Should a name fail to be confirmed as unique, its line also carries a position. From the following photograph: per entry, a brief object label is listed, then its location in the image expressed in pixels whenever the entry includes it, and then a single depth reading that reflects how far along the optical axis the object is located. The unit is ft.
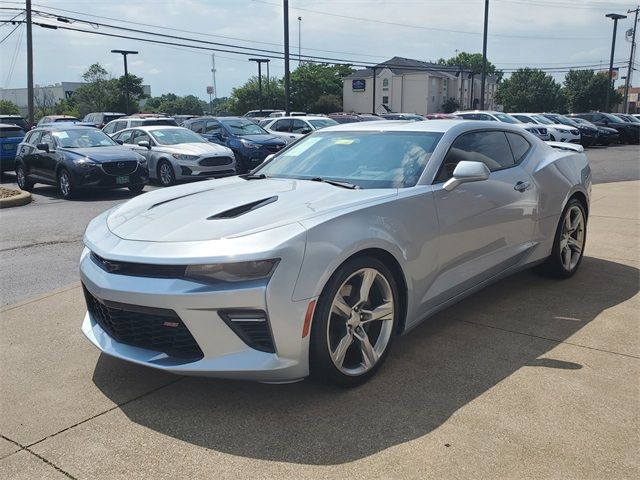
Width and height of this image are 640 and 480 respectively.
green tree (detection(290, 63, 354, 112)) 248.73
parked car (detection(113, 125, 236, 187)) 45.65
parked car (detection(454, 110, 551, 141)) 78.31
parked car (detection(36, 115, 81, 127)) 86.74
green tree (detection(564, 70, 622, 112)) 242.99
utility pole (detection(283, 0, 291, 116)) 88.96
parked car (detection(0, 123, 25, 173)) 55.91
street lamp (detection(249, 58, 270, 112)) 143.72
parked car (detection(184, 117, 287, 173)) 52.75
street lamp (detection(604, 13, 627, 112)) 149.95
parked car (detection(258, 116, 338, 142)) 61.93
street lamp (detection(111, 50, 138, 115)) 139.13
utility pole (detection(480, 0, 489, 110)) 111.96
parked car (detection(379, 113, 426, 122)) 80.66
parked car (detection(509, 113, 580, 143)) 81.82
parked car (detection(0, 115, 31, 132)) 77.90
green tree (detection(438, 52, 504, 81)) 416.87
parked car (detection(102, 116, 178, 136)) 63.00
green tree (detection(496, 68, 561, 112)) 293.02
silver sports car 9.63
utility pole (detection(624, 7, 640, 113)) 190.21
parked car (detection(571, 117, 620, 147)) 92.17
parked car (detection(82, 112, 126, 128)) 90.99
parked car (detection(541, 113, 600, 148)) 90.43
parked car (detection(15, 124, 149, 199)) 39.70
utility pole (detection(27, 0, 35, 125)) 92.38
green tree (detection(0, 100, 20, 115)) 182.11
